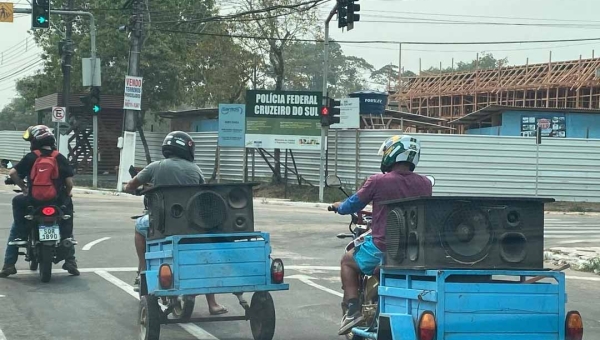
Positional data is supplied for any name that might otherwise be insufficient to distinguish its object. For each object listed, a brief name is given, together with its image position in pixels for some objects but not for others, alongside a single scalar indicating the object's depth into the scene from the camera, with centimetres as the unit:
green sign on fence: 3209
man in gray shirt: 863
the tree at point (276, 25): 3972
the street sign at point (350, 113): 3180
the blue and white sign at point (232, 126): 3222
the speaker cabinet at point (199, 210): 764
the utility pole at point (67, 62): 3341
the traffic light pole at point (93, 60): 3002
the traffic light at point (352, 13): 2436
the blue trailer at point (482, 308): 542
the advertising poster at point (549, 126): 3853
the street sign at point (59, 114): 3208
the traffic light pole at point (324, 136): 2970
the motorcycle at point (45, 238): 1074
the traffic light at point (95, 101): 3102
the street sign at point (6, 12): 2692
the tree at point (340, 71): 9291
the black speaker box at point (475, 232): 564
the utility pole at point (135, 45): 3011
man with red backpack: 1095
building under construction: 4725
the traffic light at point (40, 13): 2555
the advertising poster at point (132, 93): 3045
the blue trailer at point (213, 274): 734
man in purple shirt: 690
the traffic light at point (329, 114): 2938
